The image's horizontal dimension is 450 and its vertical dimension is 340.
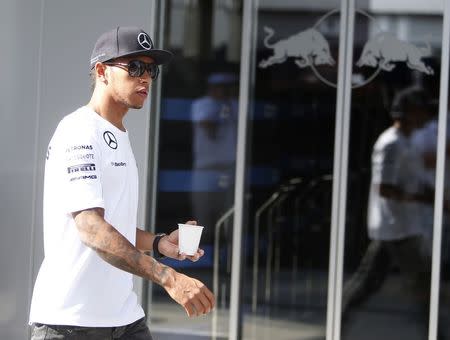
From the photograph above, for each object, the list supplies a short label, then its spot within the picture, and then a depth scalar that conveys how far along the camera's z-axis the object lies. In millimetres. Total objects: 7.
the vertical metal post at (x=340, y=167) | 13094
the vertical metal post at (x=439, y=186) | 12984
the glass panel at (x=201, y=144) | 13328
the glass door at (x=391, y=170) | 13125
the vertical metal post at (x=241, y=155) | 13242
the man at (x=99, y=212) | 6219
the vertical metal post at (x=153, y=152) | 12977
